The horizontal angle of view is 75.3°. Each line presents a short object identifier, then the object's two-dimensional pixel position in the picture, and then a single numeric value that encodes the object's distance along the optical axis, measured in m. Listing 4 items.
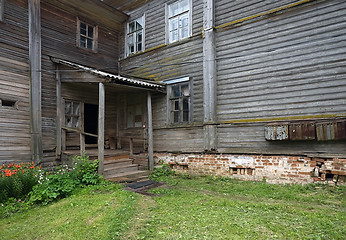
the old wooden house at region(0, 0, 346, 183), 6.29
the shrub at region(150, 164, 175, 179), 8.21
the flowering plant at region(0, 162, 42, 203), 5.56
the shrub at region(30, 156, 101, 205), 5.48
